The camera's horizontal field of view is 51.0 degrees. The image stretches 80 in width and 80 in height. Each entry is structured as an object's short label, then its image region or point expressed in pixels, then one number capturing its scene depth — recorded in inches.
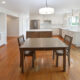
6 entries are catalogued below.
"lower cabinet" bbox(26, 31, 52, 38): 207.8
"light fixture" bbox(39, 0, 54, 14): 131.6
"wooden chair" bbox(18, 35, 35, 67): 95.5
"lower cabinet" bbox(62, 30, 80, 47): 186.5
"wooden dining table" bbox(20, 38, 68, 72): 82.8
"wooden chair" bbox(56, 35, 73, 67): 95.7
